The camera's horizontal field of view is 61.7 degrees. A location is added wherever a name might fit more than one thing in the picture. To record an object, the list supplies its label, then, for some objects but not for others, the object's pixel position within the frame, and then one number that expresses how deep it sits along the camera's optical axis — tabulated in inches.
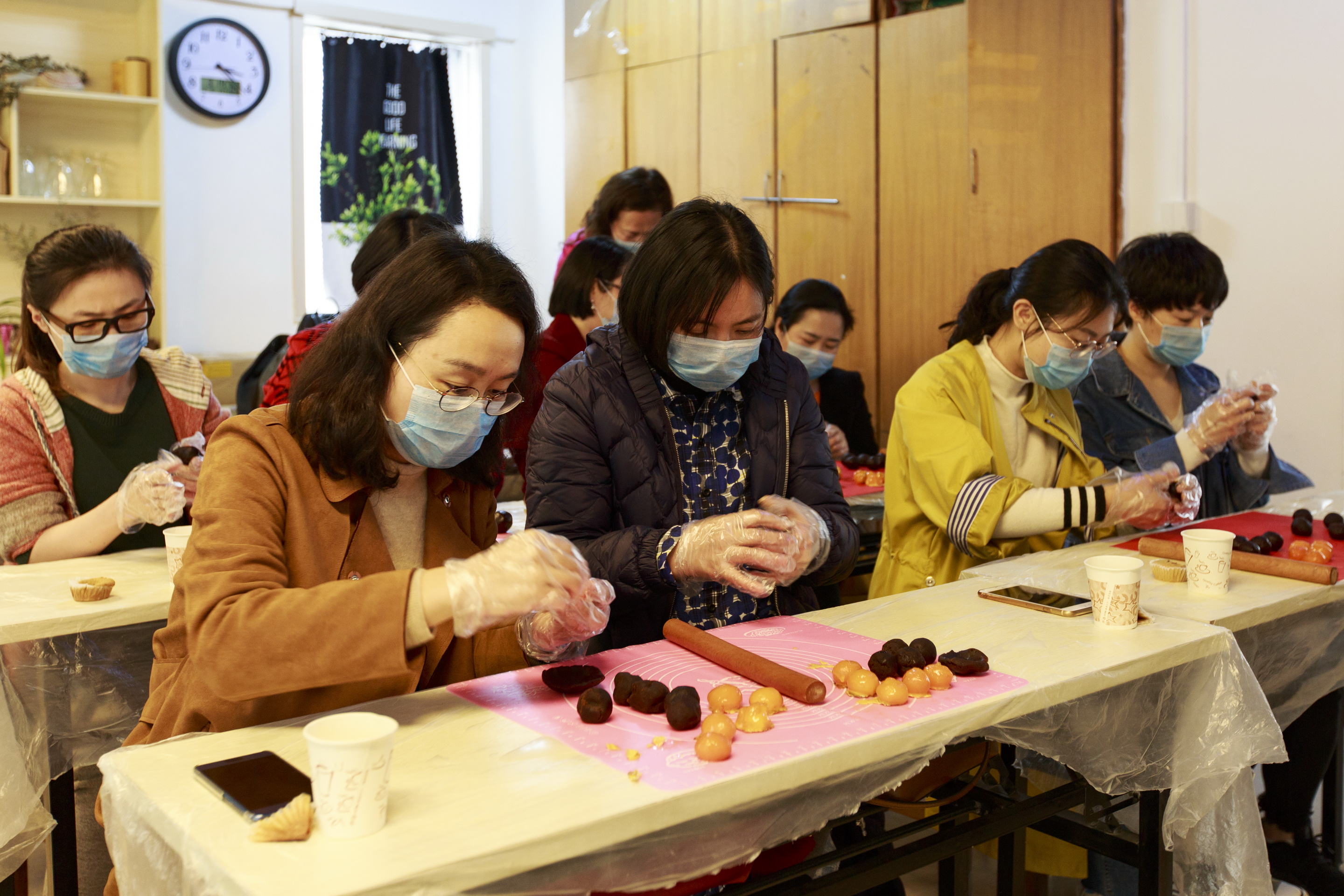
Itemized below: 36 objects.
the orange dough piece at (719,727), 47.1
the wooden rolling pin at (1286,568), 75.4
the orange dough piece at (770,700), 51.0
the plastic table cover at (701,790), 38.3
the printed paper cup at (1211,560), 72.9
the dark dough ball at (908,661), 55.4
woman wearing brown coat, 47.3
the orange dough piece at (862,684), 53.2
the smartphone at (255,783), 40.2
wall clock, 207.0
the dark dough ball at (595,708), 49.3
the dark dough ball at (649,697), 50.6
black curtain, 234.5
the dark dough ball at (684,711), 48.5
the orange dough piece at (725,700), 50.8
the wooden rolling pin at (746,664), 51.9
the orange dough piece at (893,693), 52.0
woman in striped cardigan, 85.9
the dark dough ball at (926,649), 56.4
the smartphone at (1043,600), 67.6
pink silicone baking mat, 45.8
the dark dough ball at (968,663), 55.9
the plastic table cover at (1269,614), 70.5
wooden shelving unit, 190.2
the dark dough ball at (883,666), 54.6
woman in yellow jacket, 85.4
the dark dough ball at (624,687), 52.0
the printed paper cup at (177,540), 74.1
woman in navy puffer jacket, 70.4
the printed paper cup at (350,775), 38.0
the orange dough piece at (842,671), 54.6
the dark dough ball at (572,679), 53.4
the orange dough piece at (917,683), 53.2
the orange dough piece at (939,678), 54.4
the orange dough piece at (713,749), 45.3
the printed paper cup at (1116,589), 64.1
